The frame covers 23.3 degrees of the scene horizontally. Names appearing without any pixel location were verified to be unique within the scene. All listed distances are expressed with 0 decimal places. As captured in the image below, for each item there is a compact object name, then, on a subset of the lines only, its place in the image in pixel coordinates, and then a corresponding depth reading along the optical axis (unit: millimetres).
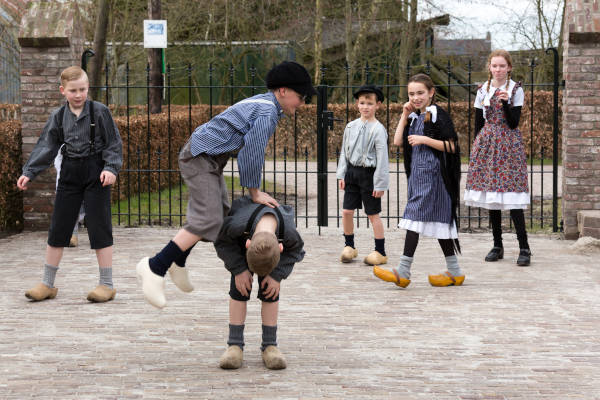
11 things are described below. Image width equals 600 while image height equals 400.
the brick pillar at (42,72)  15347
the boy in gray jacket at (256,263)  7044
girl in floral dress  12116
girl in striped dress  10706
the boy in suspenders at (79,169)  9982
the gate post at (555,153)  15322
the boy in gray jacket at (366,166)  12091
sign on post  19951
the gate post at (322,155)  15060
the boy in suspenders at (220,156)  7056
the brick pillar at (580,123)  14686
